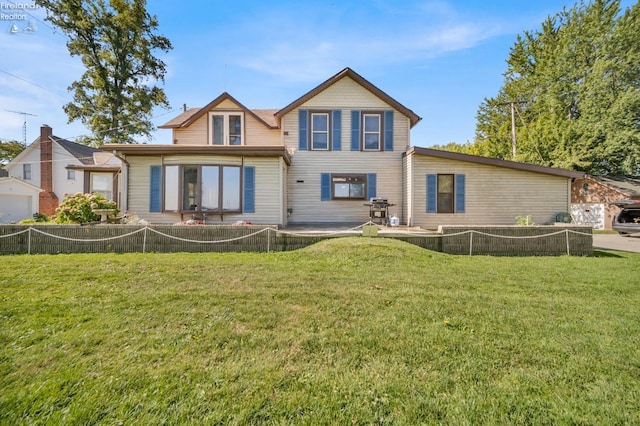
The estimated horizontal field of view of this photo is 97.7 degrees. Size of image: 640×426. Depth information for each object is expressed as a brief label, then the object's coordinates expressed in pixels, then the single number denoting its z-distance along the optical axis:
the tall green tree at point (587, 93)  20.31
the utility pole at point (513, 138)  21.98
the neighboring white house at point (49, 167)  21.58
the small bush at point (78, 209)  8.85
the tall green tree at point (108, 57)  22.09
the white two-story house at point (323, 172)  10.48
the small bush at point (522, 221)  9.89
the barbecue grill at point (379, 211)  11.66
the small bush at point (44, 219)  9.18
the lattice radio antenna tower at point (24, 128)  23.07
